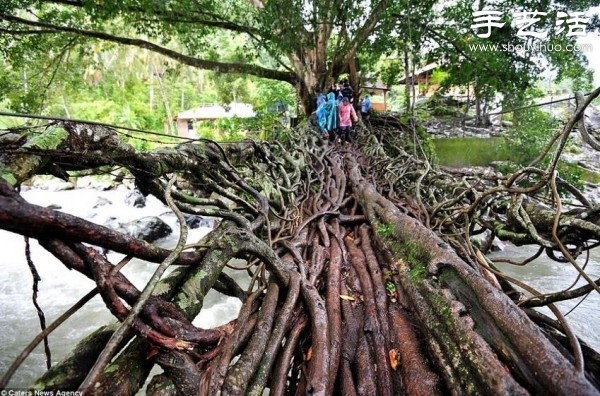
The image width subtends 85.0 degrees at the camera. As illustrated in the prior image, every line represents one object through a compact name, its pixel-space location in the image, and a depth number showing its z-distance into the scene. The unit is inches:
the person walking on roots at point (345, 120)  242.4
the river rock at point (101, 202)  364.2
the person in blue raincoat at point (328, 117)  245.0
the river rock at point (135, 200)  361.7
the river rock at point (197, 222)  274.8
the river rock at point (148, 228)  236.1
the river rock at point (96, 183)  438.6
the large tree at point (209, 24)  175.2
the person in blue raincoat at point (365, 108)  314.4
